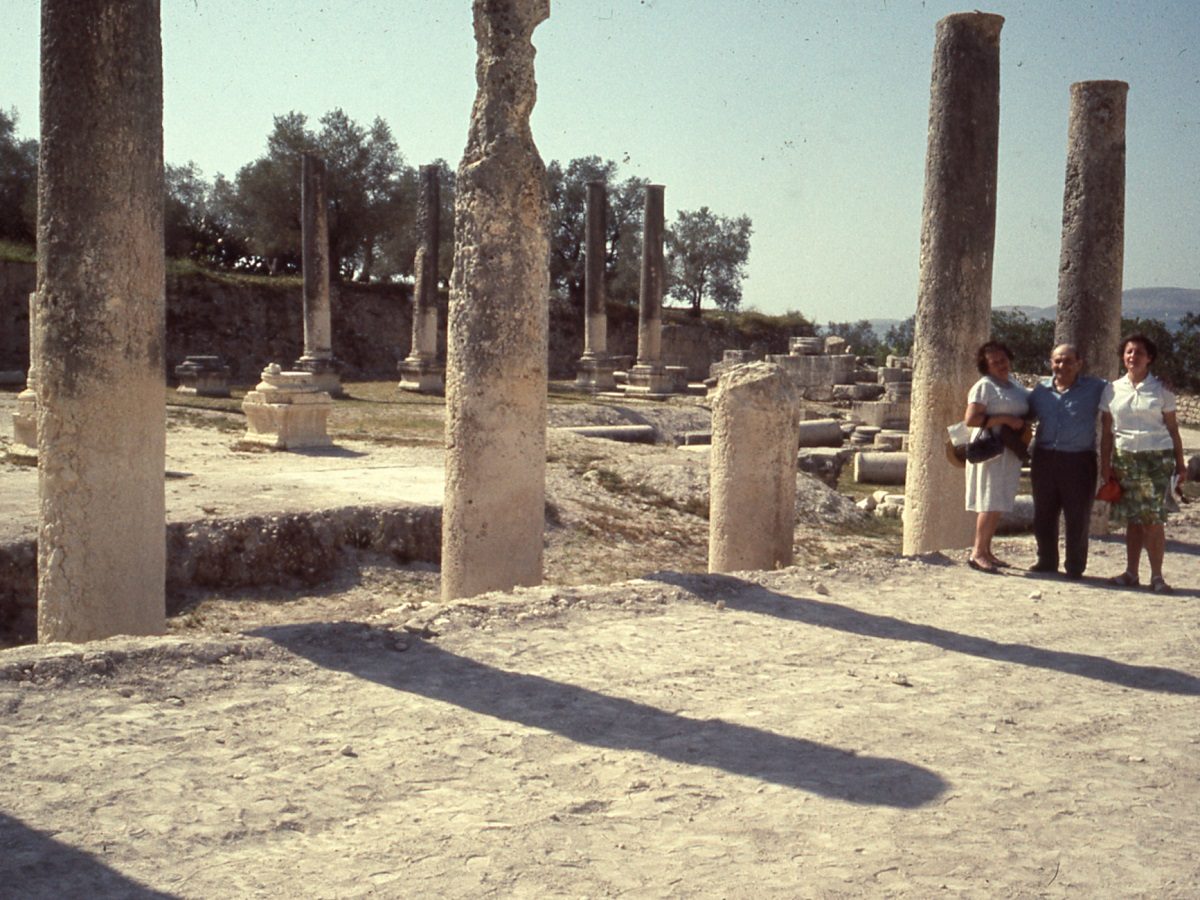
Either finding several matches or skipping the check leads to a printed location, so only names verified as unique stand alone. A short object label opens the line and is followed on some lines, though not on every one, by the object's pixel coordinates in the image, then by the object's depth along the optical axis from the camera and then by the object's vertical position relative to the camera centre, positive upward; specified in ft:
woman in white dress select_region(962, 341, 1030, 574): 26.71 -0.85
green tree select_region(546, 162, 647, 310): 147.64 +17.54
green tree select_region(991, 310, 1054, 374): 114.00 +3.56
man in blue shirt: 25.93 -1.44
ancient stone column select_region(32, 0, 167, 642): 19.77 +0.64
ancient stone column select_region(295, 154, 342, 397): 85.81 +7.06
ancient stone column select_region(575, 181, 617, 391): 101.04 +5.70
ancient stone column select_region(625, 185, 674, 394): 99.25 +6.69
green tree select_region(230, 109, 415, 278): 127.24 +18.05
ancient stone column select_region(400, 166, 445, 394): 91.09 +4.84
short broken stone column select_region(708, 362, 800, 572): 29.09 -2.29
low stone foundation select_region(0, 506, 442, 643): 29.66 -5.22
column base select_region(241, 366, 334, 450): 53.01 -2.17
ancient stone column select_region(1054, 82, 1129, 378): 33.06 +4.21
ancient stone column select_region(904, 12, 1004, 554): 28.99 +3.72
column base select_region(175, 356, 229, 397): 79.30 -1.09
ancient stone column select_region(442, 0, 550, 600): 24.11 +0.86
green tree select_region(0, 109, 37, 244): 114.11 +16.49
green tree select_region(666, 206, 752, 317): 163.63 +15.48
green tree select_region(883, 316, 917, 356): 119.89 +3.93
